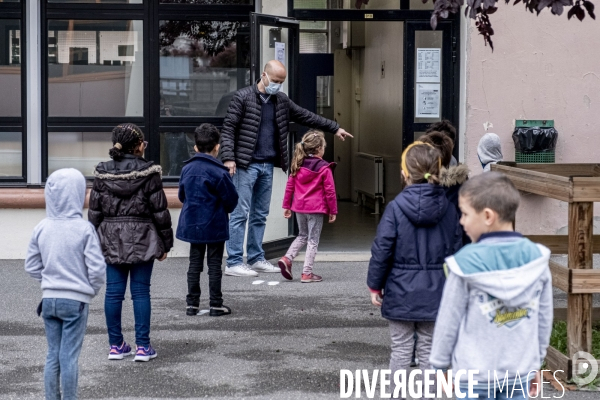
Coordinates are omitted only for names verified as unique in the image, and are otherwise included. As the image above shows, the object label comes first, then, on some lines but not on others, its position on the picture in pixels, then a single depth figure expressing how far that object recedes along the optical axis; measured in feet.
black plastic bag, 33.83
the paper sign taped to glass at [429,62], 35.55
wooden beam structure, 19.45
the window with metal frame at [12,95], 34.73
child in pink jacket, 29.40
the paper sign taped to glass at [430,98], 35.70
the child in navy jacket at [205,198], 25.08
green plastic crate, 34.06
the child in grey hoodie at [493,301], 12.41
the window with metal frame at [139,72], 34.86
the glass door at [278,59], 33.24
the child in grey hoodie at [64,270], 17.03
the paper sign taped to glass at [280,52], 34.12
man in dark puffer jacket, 31.58
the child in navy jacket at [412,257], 16.74
